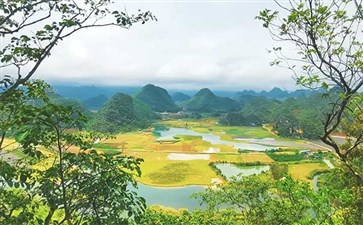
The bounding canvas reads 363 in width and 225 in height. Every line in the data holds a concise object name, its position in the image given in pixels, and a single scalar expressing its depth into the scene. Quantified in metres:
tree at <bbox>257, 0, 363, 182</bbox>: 3.50
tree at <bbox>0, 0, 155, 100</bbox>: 2.69
